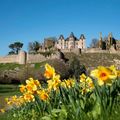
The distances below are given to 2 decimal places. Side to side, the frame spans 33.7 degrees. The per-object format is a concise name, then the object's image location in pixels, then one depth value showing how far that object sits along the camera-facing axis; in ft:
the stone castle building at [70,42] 253.40
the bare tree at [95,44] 236.14
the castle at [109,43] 225.17
